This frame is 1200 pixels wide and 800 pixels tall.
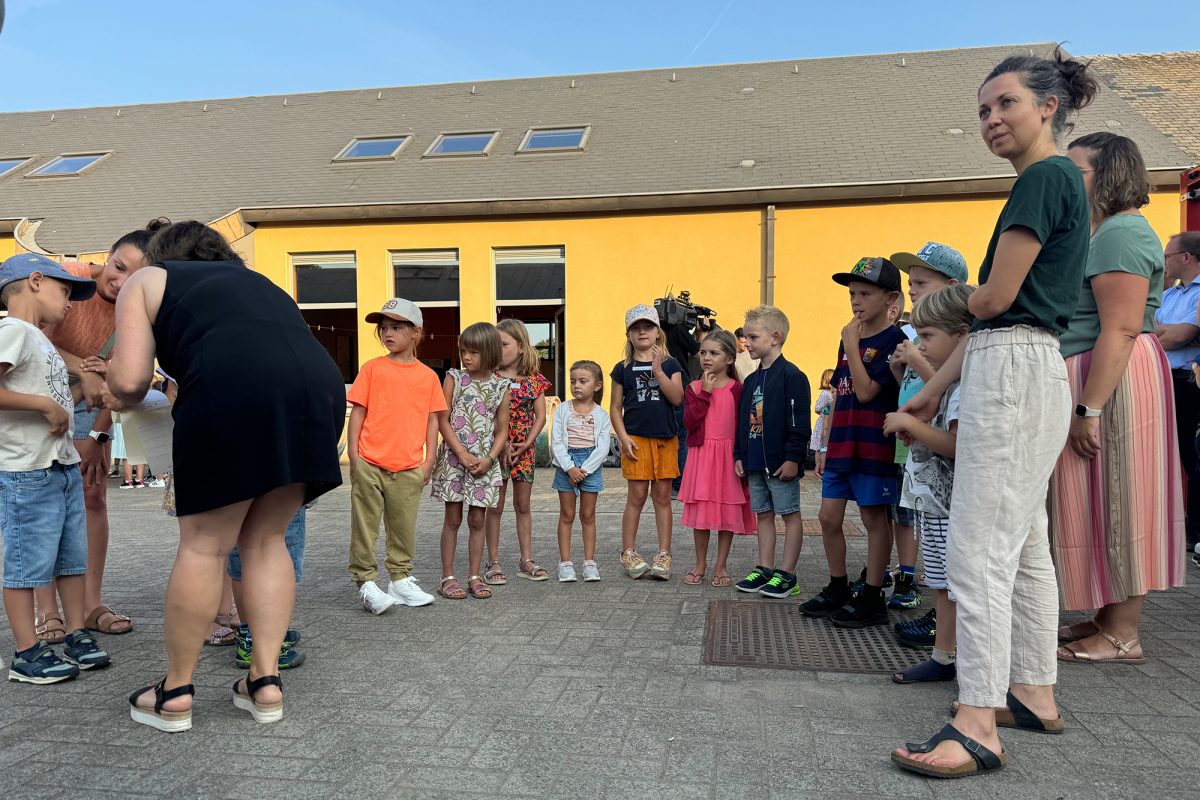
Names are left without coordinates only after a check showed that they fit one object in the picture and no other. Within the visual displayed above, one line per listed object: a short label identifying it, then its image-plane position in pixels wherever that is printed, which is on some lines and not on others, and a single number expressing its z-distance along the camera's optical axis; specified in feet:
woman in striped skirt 10.64
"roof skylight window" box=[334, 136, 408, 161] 52.32
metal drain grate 11.82
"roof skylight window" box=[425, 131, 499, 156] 51.06
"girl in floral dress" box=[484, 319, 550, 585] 17.90
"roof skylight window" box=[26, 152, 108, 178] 57.00
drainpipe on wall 42.06
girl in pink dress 17.49
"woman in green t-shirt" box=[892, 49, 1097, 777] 8.41
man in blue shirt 17.47
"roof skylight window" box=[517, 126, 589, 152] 50.42
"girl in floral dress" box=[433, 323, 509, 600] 16.75
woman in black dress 9.32
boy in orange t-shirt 15.56
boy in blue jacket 16.17
